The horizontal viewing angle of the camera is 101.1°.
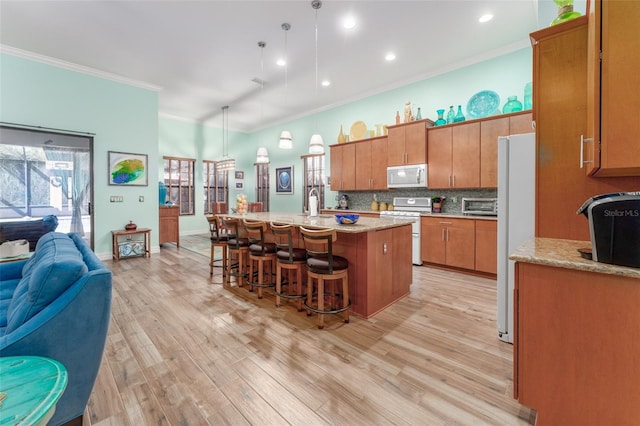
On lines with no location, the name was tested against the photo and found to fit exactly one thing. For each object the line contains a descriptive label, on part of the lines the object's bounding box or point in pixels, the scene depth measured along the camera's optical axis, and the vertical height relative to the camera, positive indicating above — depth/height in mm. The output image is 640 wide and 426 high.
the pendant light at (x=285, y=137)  3606 +1099
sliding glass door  4176 +547
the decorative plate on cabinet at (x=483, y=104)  4180 +1691
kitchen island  2637 -531
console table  5102 -689
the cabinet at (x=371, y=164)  5309 +927
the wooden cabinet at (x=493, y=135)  3734 +1089
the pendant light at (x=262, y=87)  4000 +2482
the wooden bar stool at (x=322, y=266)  2449 -553
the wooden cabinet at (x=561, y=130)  1645 +510
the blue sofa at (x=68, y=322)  1188 -538
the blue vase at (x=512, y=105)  3809 +1510
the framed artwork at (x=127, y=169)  5156 +811
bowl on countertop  2852 -117
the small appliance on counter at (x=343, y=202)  6113 +147
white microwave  4648 +590
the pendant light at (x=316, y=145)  3766 +910
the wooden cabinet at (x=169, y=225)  6371 -398
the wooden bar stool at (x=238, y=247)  3506 -526
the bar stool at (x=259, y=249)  3145 -491
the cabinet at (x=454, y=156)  4137 +861
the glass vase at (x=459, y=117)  4344 +1517
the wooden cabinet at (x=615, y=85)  1204 +578
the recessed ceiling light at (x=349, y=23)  3409 +2462
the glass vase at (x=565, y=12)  1694 +1290
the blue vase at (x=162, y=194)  6625 +372
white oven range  4633 -52
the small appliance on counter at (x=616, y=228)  1116 -92
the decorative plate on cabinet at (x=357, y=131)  5895 +1760
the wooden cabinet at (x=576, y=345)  1110 -636
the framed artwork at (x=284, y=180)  7762 +864
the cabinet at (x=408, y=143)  4633 +1190
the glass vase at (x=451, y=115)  4426 +1571
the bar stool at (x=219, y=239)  3871 -456
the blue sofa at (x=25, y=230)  3492 -282
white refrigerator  2195 +33
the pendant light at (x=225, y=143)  6656 +2157
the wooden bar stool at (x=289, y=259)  2801 -553
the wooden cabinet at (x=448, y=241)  4066 -540
